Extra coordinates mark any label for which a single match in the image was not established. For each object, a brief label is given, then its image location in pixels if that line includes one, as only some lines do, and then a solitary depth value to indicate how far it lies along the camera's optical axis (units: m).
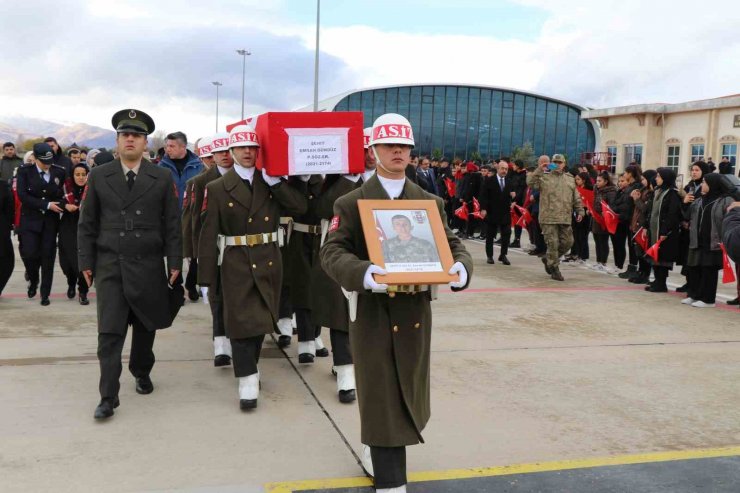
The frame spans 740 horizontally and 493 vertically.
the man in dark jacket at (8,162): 13.49
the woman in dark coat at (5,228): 8.37
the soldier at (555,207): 10.87
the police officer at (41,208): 8.54
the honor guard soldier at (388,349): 3.37
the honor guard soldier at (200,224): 5.91
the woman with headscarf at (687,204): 9.46
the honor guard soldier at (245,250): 4.94
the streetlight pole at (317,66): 30.80
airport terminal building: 66.75
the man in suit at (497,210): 12.99
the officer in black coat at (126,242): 4.73
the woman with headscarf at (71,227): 8.70
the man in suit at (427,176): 11.97
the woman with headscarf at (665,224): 9.73
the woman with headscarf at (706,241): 8.66
